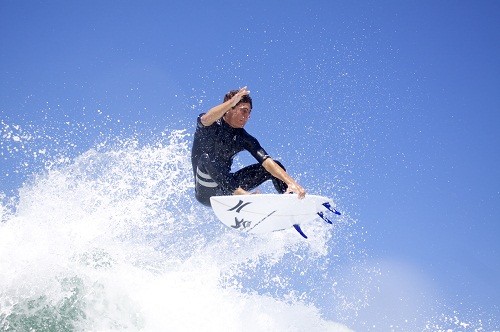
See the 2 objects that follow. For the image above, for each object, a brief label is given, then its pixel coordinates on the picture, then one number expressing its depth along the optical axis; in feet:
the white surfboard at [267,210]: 40.24
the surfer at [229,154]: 39.70
